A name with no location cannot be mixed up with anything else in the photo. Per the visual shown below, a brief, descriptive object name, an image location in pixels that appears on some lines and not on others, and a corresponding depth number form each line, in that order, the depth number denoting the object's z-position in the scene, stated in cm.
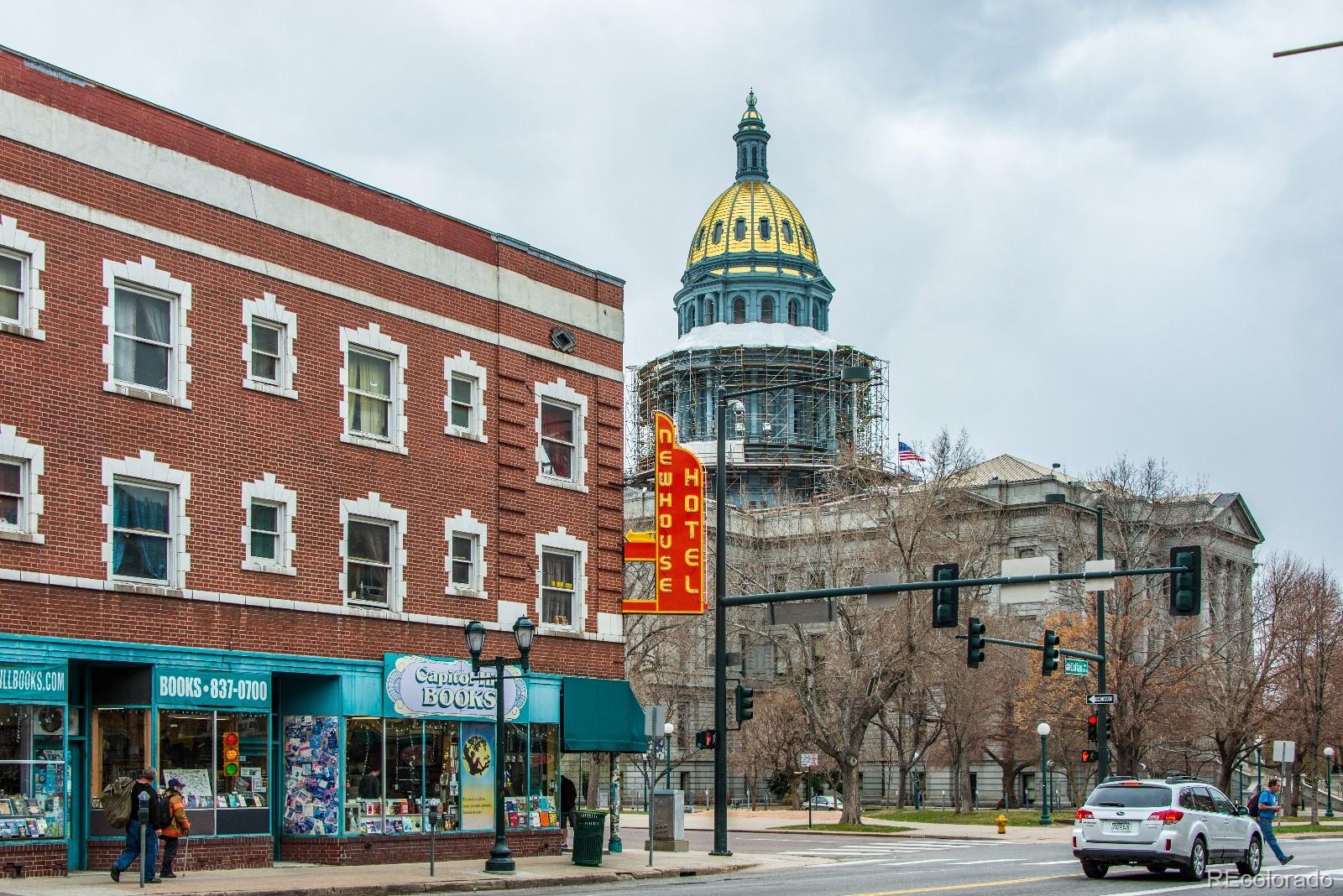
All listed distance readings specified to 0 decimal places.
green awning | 3559
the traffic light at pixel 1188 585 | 3338
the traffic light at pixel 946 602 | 3334
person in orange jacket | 2542
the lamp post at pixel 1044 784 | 6041
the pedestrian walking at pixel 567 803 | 3650
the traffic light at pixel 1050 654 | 4578
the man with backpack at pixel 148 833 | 2477
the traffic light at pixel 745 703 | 3700
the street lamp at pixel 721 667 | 3575
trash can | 3222
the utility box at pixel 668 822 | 3666
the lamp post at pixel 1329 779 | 7498
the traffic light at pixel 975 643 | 4269
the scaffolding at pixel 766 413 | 11569
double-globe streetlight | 2939
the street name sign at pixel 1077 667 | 4731
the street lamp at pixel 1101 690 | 4822
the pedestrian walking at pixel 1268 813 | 3206
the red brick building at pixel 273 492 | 2641
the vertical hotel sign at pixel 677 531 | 3700
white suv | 2672
